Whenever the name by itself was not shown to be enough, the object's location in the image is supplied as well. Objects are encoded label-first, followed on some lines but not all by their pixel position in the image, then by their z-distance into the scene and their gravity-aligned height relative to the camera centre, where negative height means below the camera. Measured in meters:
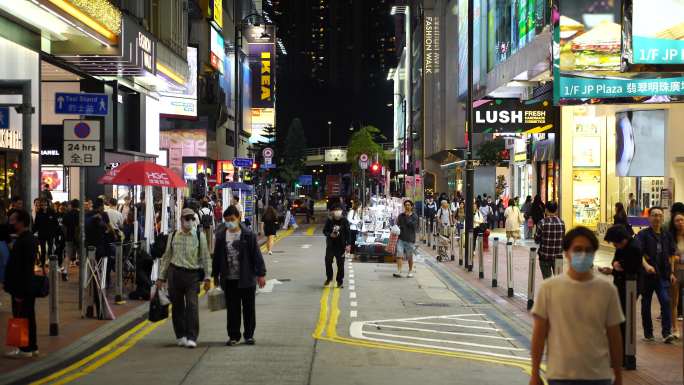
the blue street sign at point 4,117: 15.94 +1.14
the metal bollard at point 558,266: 15.11 -1.23
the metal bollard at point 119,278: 16.59 -1.63
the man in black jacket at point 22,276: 11.60 -1.07
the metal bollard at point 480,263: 23.33 -1.85
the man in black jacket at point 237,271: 12.80 -1.11
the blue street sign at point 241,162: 43.33 +1.10
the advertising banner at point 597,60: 23.94 +3.60
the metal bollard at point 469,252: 25.67 -1.72
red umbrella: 18.77 +0.22
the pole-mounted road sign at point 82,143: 14.85 +0.66
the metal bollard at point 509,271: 19.33 -1.71
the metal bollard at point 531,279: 16.97 -1.62
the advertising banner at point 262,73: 93.69 +11.02
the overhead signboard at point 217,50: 68.31 +10.01
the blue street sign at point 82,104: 15.32 +1.30
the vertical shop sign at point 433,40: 90.19 +13.69
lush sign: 31.55 +2.32
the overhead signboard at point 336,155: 149.12 +4.86
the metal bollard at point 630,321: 11.10 -1.54
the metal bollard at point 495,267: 21.16 -1.81
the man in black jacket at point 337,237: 21.14 -1.10
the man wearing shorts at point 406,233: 23.94 -1.14
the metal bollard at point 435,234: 32.41 -1.61
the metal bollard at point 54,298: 13.05 -1.50
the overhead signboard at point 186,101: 60.31 +5.34
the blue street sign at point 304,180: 147.38 +1.03
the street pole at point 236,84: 44.25 +4.90
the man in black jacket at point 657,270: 12.93 -1.10
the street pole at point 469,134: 27.27 +1.52
